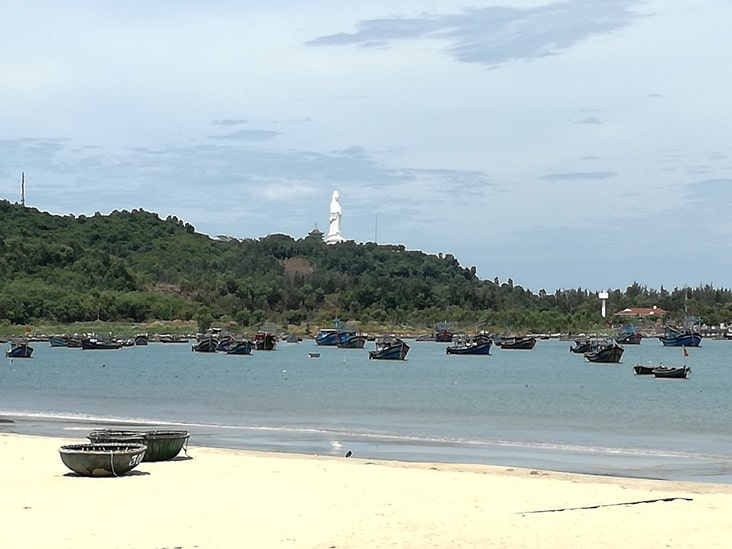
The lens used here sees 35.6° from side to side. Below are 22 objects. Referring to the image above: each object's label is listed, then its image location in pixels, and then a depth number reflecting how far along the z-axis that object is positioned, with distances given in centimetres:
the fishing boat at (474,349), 12796
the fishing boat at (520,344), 14800
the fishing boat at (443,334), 18196
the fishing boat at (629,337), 16612
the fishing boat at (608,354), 10619
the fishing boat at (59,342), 15420
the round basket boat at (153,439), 2167
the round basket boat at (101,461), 1936
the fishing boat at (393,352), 11281
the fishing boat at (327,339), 15838
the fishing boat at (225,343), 13748
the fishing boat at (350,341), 14850
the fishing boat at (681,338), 14975
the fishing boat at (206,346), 13662
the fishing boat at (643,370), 7896
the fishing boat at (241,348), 13000
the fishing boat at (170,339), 17662
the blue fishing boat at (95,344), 14325
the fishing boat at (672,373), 7425
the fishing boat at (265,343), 14488
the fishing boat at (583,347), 12644
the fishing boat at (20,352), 11412
